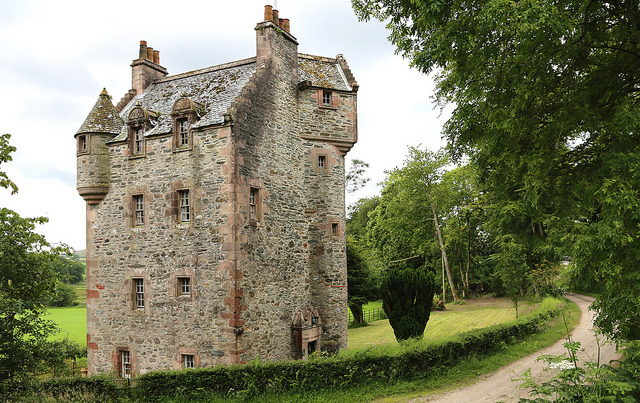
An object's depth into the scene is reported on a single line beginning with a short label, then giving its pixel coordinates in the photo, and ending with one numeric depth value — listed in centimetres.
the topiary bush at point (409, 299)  1752
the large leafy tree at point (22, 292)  1372
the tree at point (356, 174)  5744
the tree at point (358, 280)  3422
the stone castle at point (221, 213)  1748
